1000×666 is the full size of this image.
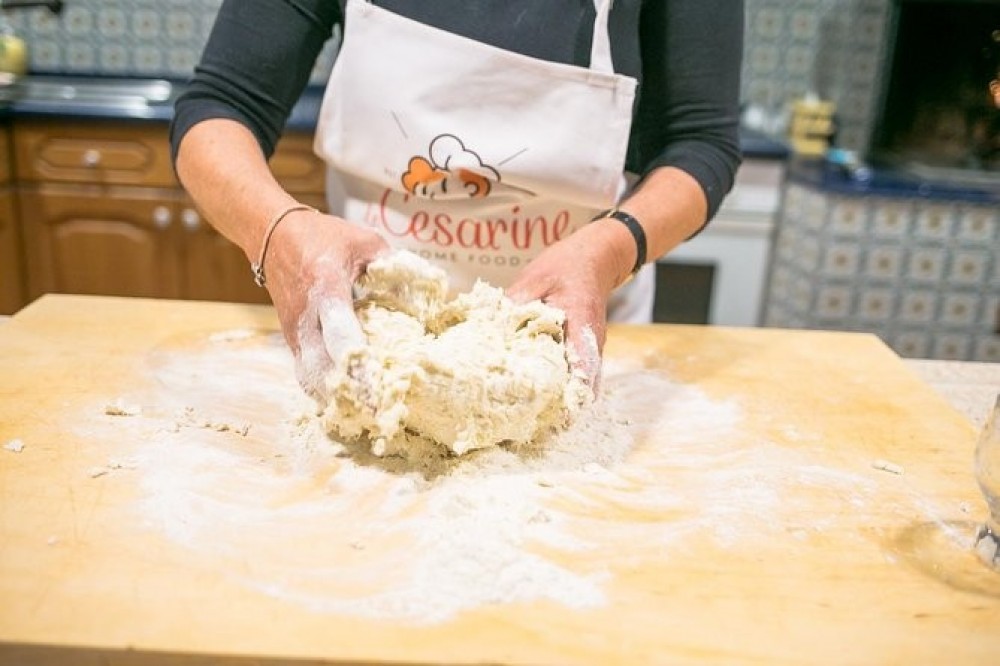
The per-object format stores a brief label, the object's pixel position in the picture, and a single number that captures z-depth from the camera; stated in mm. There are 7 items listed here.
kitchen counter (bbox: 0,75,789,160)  2045
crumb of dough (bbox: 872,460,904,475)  823
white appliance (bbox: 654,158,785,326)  2213
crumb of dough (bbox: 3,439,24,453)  761
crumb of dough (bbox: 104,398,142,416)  843
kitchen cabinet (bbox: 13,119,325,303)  2078
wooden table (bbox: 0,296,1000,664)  546
